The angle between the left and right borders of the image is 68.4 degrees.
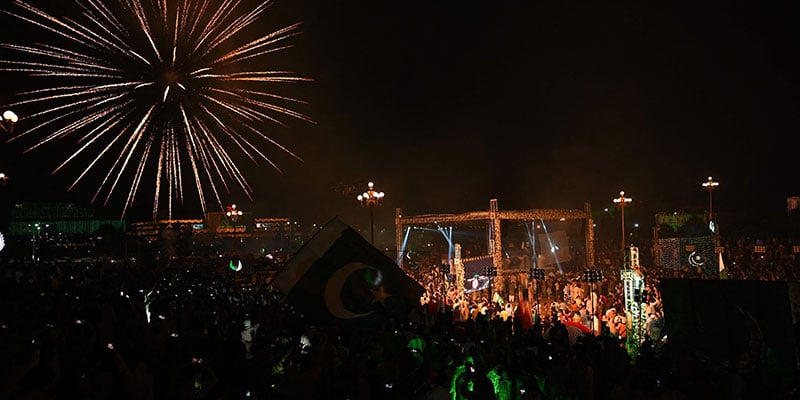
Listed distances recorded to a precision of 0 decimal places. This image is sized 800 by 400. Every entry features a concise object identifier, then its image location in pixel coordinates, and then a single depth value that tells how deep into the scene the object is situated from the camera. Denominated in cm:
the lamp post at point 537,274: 1898
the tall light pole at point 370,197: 2256
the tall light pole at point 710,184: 3003
